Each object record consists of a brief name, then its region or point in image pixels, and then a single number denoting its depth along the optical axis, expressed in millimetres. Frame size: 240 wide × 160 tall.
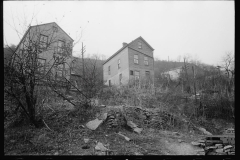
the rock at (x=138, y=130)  6583
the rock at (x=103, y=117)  6582
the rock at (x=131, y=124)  6826
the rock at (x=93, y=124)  5872
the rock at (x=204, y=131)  8383
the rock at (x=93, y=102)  7203
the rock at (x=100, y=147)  4577
